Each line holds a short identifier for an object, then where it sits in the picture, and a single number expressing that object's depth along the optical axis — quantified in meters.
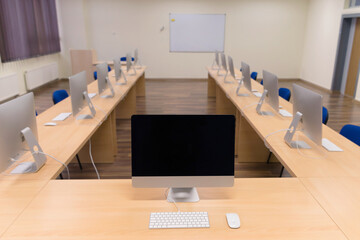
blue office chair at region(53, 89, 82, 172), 3.95
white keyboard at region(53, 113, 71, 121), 3.11
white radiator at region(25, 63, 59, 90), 7.83
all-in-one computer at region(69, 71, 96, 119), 2.86
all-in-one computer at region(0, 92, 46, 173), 1.80
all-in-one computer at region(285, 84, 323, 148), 2.16
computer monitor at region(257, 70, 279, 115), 3.05
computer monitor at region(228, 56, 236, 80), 5.23
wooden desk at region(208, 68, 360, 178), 2.06
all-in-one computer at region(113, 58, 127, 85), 4.98
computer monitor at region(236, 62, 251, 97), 4.07
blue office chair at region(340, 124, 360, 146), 2.63
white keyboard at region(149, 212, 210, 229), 1.45
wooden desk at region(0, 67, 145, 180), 2.16
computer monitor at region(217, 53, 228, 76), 6.21
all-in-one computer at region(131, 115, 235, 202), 1.58
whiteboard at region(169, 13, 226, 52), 9.73
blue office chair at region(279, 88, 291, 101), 4.30
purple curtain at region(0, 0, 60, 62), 6.66
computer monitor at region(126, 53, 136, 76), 6.18
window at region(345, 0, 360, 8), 7.18
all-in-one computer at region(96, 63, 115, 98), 3.80
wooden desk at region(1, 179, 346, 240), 1.39
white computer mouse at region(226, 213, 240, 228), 1.44
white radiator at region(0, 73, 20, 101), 6.64
